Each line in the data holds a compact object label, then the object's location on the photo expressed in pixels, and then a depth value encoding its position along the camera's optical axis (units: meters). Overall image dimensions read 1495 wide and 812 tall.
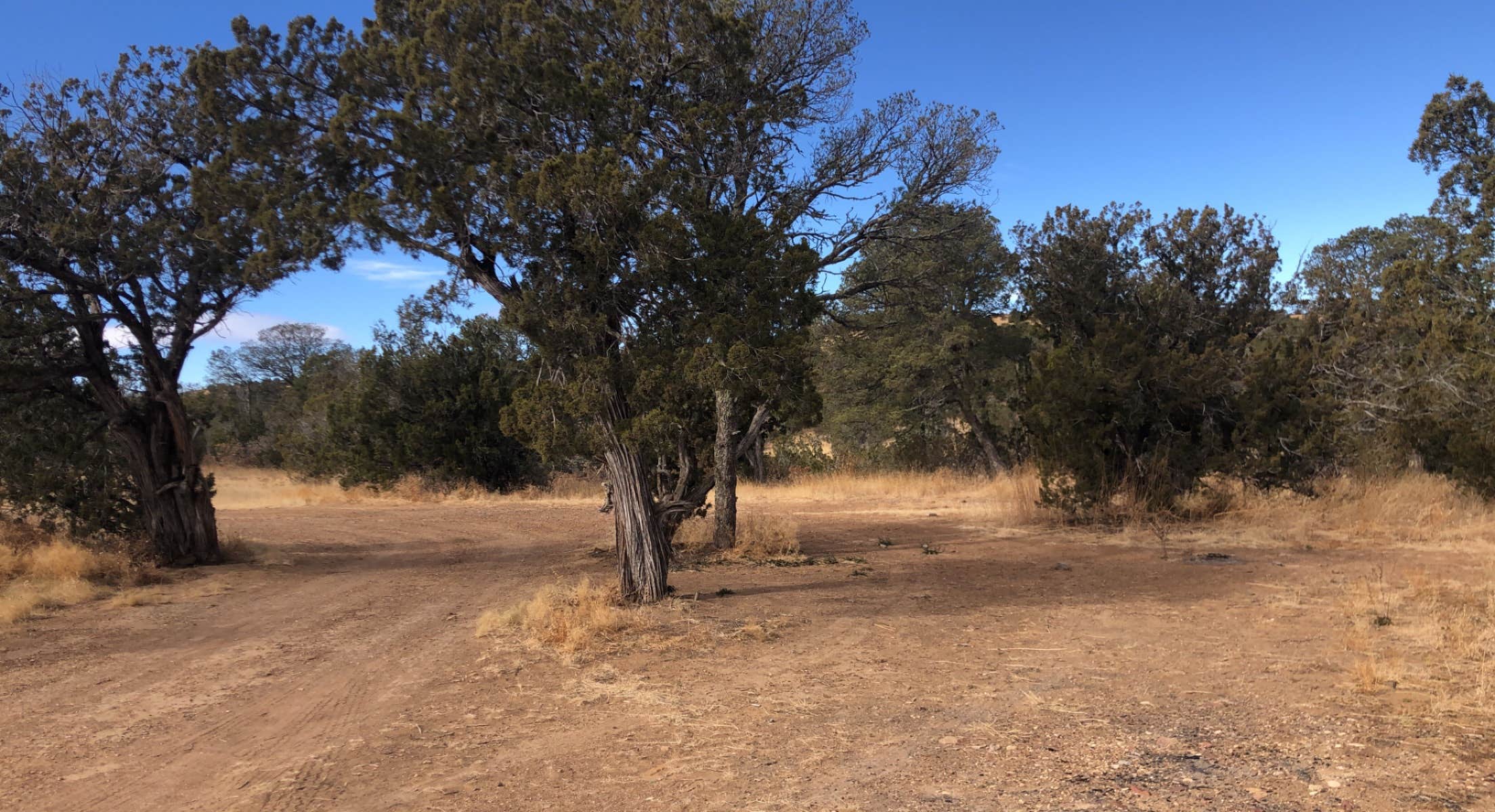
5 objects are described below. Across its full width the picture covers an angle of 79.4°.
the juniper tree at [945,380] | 22.67
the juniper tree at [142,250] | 9.07
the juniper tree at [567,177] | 7.93
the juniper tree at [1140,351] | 14.61
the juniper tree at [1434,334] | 13.66
